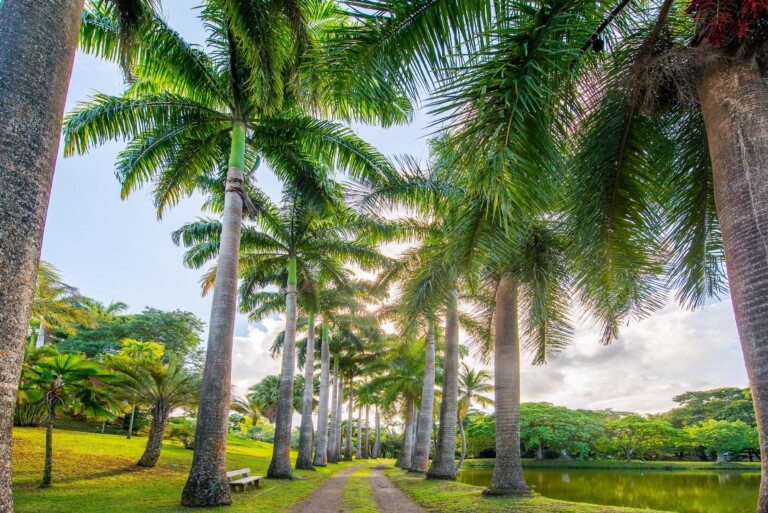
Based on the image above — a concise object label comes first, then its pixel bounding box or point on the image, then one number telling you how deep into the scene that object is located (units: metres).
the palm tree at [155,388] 13.84
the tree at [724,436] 41.22
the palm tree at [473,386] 33.29
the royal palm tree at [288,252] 16.42
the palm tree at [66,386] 9.09
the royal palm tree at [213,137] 9.13
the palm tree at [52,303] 16.97
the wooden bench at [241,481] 11.21
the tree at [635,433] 43.38
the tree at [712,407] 47.22
